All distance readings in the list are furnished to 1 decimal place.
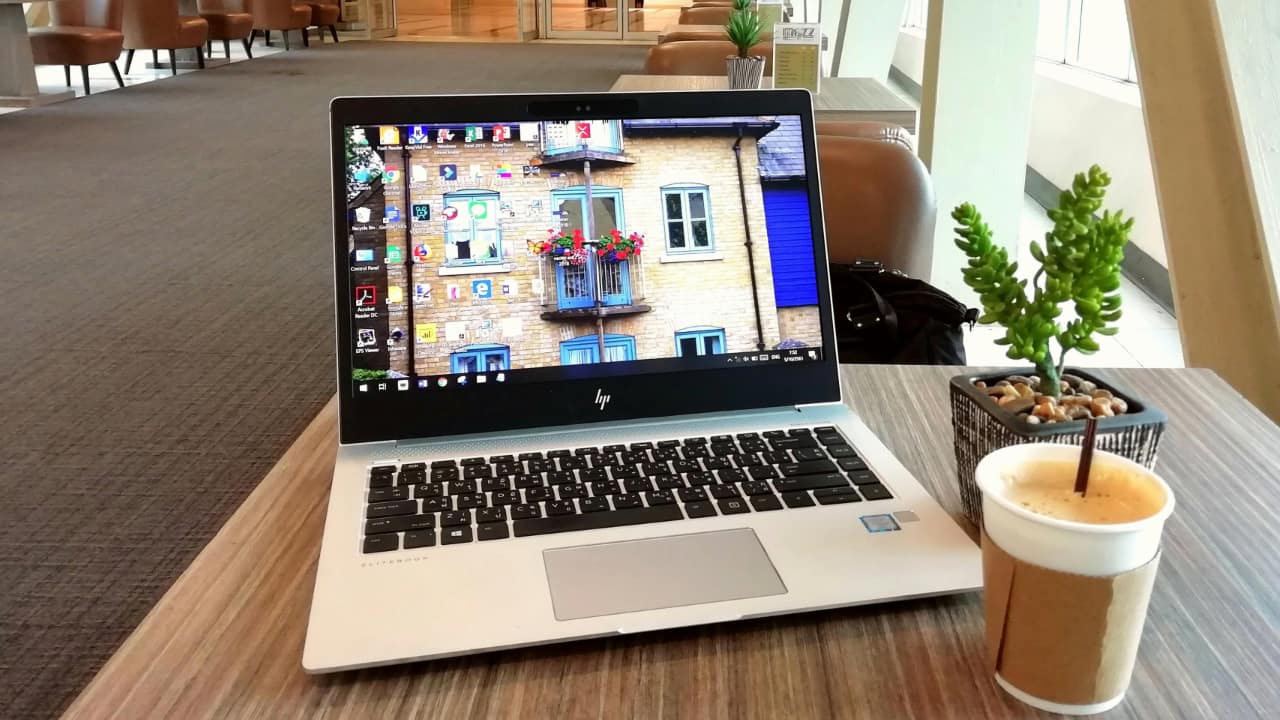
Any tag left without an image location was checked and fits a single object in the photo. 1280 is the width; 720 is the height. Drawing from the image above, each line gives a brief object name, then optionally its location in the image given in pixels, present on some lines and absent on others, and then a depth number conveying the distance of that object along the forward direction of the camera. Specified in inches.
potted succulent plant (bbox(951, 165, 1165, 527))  27.3
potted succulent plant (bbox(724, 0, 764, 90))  122.9
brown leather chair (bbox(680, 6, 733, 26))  275.7
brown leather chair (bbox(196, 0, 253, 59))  398.9
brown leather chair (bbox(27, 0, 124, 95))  307.3
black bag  64.0
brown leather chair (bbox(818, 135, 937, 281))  69.4
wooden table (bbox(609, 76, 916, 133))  112.5
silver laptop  31.4
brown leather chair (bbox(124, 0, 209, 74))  351.6
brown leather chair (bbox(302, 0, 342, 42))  482.3
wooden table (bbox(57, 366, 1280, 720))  23.7
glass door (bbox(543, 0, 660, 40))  538.0
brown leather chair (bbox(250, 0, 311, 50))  434.6
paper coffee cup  21.9
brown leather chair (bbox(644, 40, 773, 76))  156.5
